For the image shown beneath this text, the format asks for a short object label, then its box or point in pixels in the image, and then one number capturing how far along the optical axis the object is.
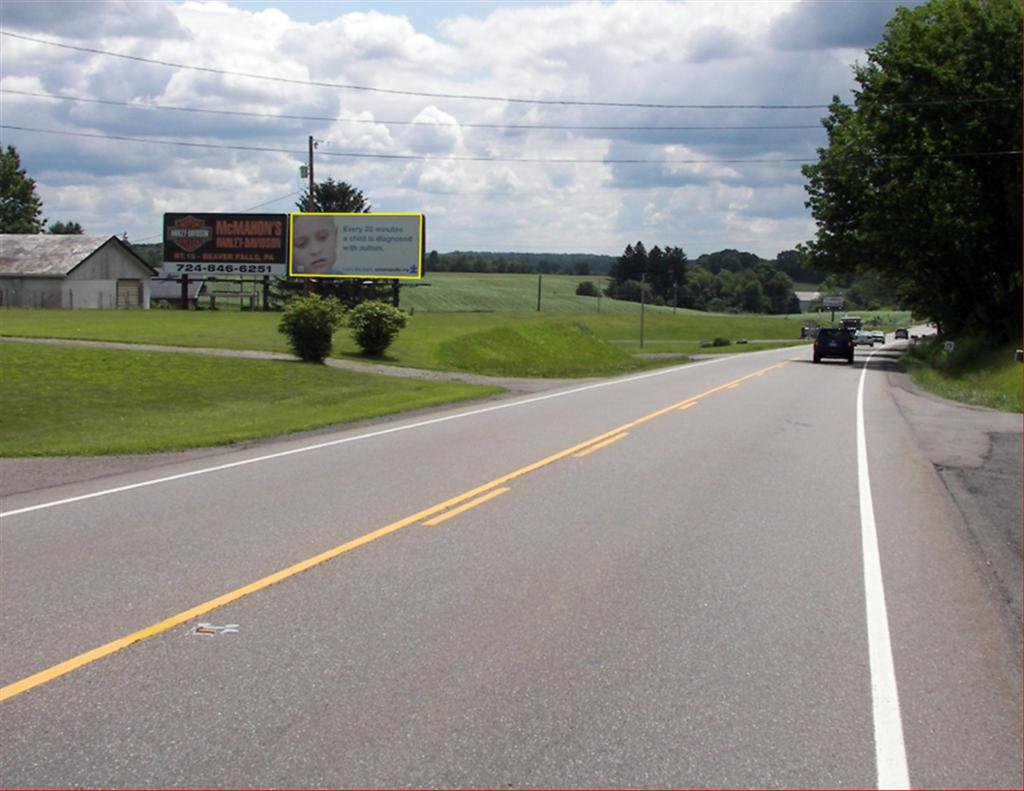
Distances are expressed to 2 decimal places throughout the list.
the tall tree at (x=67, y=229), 138.00
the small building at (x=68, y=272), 70.12
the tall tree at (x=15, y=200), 118.06
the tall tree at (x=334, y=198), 96.50
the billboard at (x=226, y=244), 70.06
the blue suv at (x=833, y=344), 53.84
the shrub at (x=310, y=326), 33.22
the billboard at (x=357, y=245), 60.38
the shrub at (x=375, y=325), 39.03
